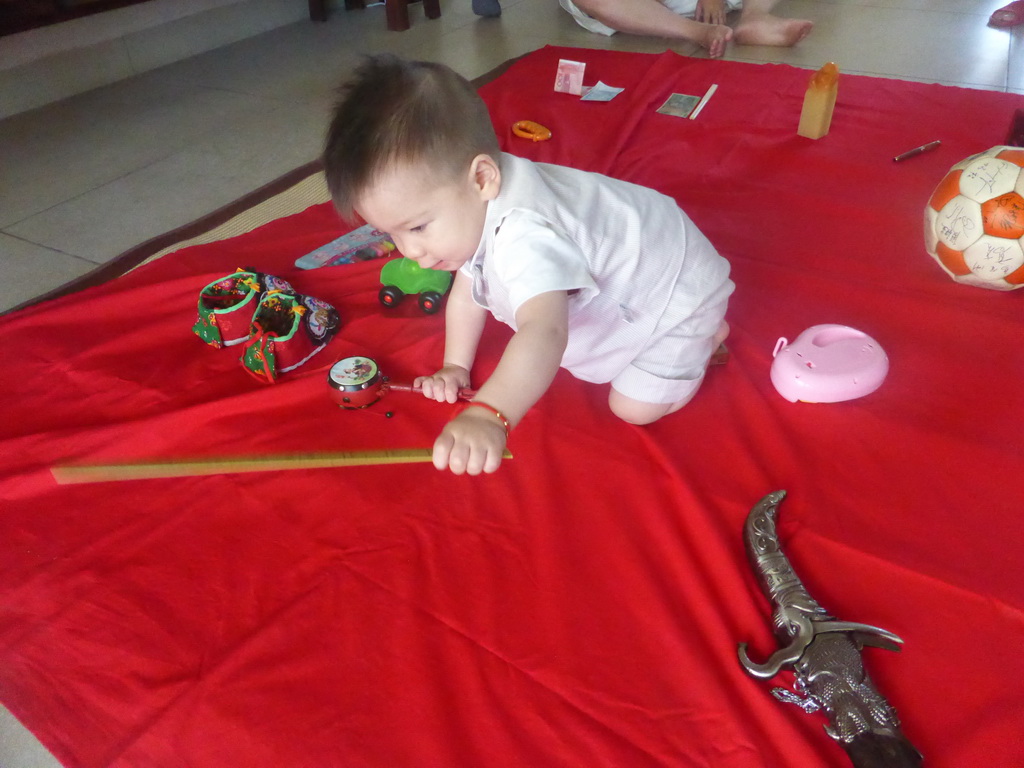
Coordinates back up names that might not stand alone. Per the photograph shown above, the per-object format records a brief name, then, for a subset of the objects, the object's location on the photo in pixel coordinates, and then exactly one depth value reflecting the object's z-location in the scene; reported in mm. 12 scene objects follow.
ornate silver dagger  616
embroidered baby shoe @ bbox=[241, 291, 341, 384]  1035
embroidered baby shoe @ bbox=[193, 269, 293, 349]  1078
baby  679
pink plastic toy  966
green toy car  1168
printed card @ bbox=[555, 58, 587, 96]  1900
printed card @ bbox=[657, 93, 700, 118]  1769
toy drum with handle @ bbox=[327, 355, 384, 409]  985
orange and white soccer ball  1013
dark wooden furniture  2739
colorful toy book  1285
